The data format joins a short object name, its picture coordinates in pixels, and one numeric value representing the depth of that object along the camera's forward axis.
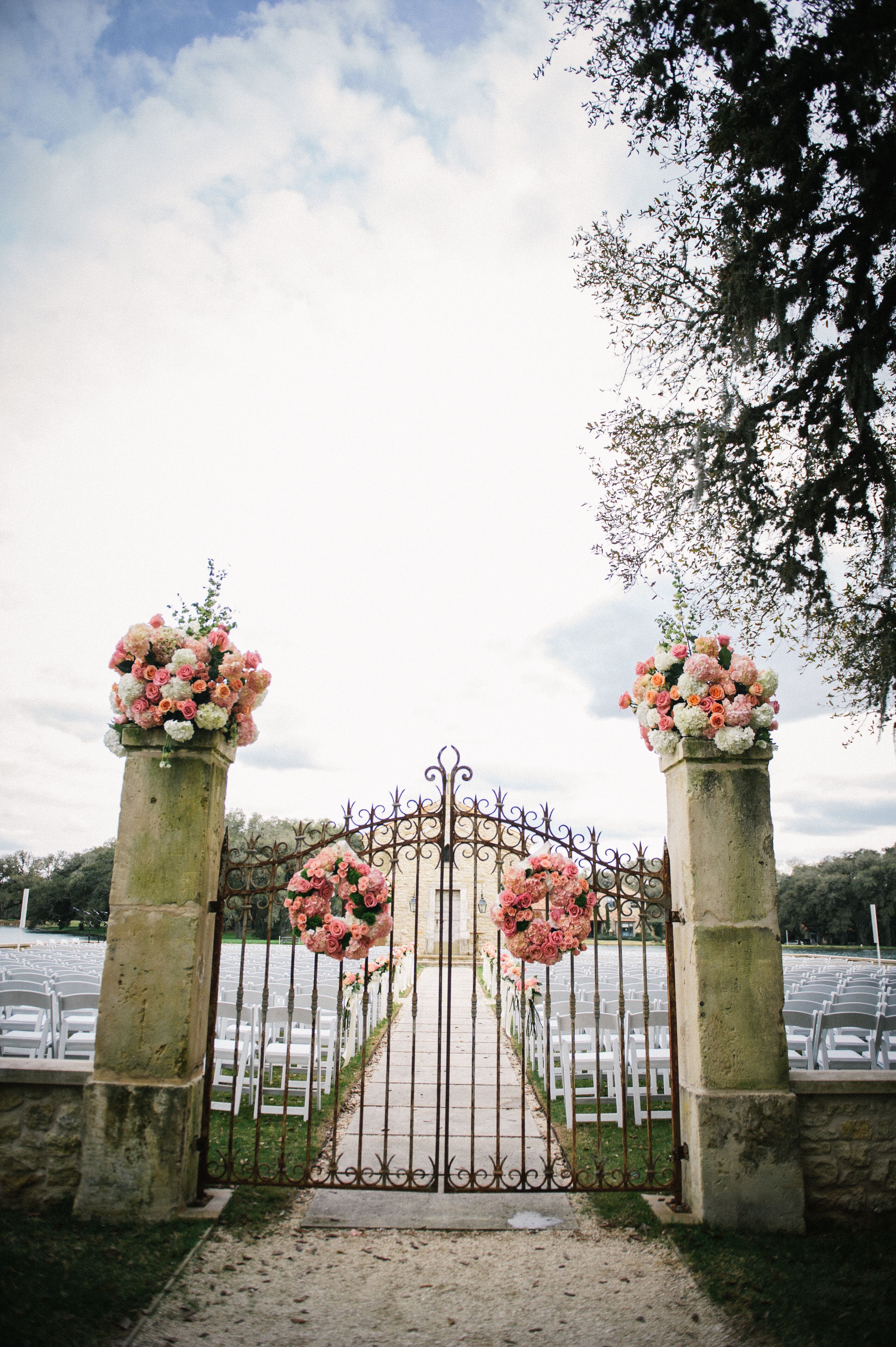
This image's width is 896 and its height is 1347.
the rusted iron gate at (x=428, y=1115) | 4.17
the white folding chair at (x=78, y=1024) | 5.68
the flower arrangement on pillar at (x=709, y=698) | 4.26
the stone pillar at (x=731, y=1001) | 3.92
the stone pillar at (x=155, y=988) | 3.87
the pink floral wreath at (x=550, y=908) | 4.38
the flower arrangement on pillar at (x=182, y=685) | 4.26
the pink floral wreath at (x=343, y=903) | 4.34
